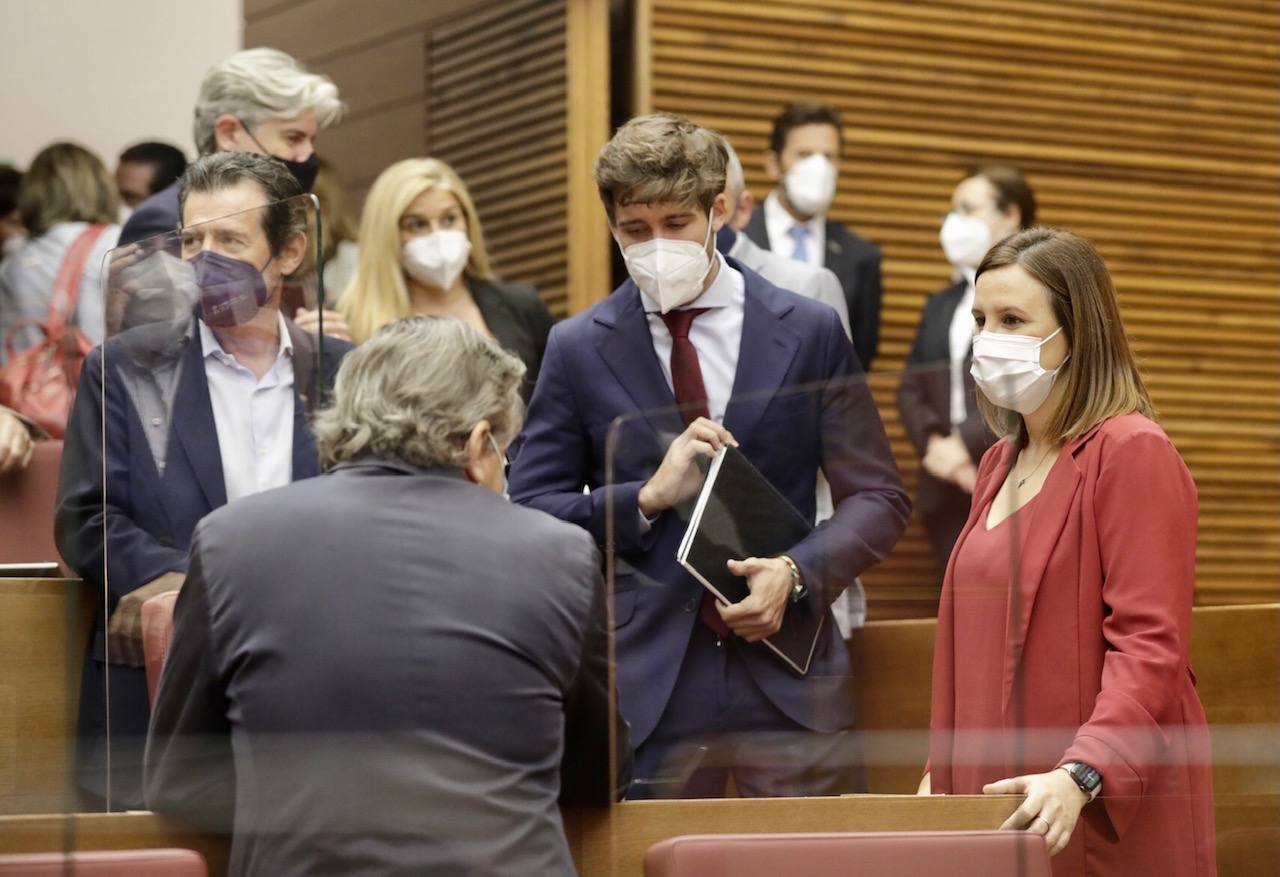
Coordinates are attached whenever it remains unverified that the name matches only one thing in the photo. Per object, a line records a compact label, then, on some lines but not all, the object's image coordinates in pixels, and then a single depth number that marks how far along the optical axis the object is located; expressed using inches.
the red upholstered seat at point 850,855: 169.0
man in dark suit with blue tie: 395.5
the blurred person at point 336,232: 386.0
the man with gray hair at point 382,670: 160.7
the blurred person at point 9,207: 404.1
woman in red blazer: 187.3
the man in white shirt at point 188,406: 210.8
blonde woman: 319.1
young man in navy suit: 196.2
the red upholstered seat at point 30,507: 238.0
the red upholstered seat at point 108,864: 161.8
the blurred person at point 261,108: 291.3
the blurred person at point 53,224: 337.1
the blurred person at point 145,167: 400.2
